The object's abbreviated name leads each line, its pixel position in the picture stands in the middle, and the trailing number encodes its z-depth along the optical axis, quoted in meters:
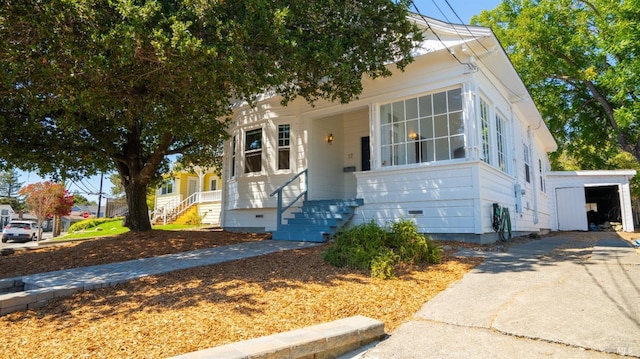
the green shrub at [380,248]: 5.37
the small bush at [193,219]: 23.84
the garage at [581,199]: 16.69
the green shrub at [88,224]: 28.84
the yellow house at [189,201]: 24.69
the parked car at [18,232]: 23.56
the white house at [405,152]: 8.20
